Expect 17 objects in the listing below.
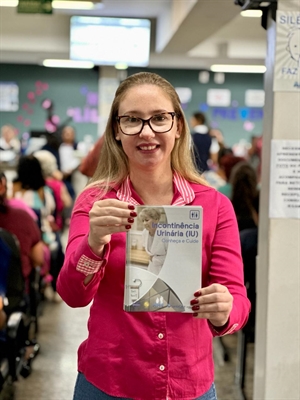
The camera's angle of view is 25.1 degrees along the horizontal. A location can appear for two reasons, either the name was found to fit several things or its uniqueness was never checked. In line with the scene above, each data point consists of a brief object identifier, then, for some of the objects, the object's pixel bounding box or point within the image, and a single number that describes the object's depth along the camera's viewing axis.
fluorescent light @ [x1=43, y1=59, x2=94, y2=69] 14.73
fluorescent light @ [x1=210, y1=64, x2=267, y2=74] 14.50
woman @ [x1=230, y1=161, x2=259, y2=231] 4.95
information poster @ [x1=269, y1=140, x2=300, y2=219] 2.80
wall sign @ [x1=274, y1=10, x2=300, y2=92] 2.74
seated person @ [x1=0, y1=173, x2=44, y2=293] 4.51
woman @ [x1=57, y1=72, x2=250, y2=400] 1.50
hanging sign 8.17
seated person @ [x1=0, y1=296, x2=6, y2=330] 3.56
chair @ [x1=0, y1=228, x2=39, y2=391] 3.46
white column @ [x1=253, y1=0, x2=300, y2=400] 2.80
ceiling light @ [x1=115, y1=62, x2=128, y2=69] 13.17
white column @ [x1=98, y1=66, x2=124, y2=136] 13.05
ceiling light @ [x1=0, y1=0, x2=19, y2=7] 8.53
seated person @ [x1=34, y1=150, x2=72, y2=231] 6.99
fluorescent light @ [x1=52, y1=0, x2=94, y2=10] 7.61
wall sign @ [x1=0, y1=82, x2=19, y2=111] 16.41
